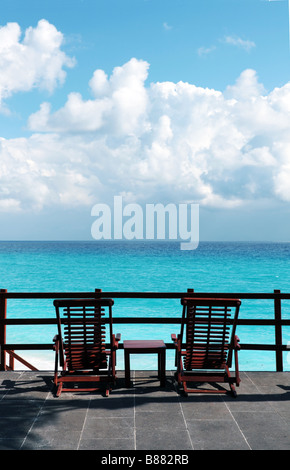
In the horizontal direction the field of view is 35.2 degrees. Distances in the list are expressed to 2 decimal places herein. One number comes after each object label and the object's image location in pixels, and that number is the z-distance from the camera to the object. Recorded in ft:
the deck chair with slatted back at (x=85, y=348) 16.14
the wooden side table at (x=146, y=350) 16.22
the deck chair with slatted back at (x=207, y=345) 16.11
